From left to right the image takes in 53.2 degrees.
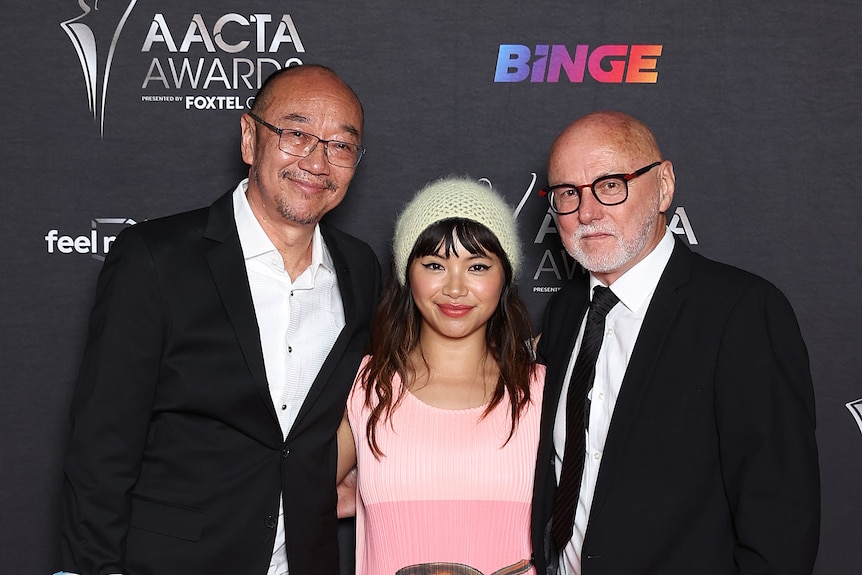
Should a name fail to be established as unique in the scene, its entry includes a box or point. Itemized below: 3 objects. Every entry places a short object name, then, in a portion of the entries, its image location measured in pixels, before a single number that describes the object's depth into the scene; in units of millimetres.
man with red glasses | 1583
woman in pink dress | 1863
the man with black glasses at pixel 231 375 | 1759
